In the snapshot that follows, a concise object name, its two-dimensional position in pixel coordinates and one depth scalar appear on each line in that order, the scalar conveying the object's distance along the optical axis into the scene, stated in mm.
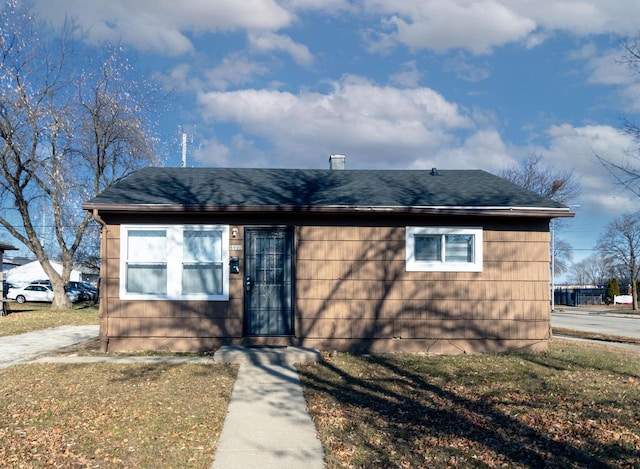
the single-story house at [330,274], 10516
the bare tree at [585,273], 102238
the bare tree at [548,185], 28344
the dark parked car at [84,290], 40891
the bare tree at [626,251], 47781
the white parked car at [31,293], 36750
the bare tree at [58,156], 22438
